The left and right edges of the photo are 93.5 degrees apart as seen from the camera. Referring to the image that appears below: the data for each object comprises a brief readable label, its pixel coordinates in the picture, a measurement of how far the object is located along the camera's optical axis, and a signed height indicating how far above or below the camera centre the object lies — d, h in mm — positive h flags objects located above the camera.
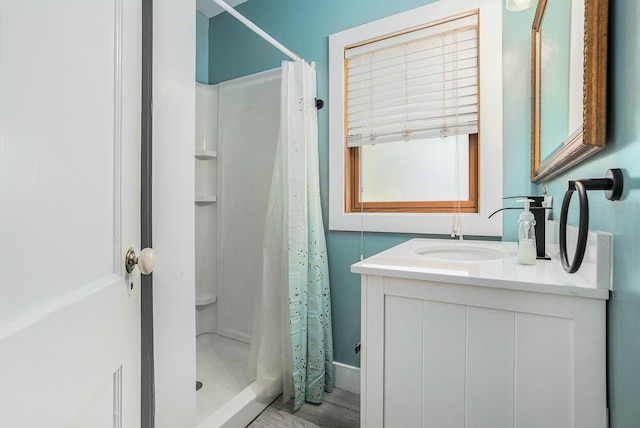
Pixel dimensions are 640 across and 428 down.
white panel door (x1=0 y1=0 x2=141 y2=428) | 312 +3
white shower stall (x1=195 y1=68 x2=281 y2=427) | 1936 +72
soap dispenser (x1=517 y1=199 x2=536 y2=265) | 856 -78
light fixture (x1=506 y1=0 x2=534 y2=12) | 1072 +748
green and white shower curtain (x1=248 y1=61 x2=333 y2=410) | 1462 -306
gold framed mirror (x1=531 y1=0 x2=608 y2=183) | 547 +315
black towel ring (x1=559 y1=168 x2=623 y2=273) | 505 +33
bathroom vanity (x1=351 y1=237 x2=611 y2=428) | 612 -304
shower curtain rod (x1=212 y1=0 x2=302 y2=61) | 1220 +833
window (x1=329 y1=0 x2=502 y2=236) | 1347 +450
